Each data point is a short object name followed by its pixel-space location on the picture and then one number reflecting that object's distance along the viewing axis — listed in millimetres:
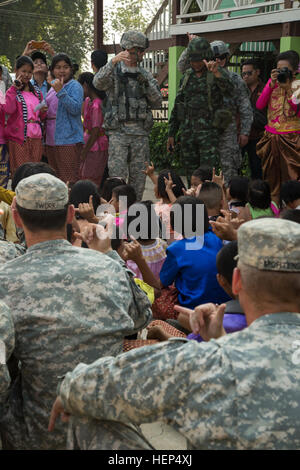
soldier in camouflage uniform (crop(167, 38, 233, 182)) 6621
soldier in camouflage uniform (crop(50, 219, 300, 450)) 1522
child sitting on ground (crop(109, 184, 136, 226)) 4965
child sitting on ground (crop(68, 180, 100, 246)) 4598
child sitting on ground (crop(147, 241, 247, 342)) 2539
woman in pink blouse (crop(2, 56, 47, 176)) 6879
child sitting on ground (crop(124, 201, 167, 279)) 4047
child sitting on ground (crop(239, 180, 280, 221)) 4922
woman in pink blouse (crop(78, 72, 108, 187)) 7477
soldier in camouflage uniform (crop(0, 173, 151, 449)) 2219
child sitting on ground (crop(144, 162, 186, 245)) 4693
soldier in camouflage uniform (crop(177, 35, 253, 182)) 6938
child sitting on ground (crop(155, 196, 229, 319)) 3477
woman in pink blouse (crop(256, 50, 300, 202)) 6543
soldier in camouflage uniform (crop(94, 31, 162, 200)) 6891
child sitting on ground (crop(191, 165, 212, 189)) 5840
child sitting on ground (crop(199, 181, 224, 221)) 4672
